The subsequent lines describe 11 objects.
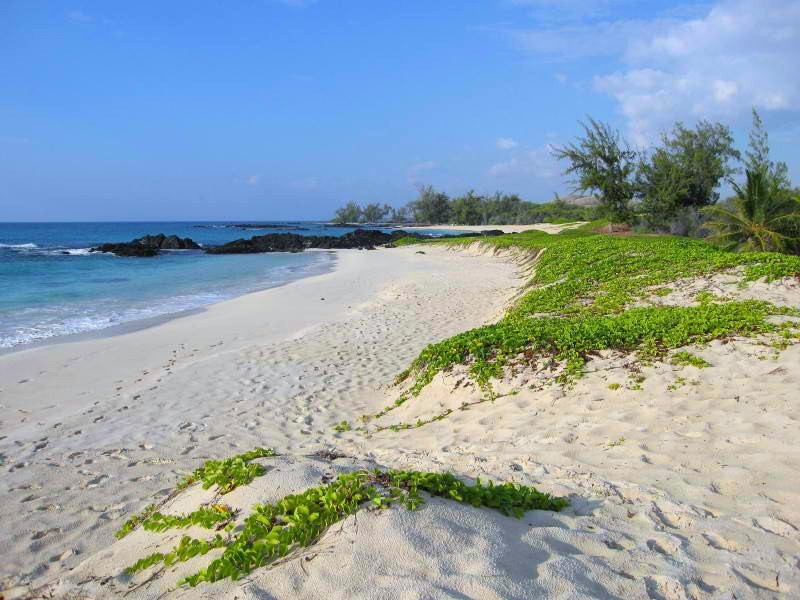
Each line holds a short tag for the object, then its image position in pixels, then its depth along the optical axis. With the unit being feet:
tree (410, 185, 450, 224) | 353.31
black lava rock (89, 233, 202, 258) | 138.51
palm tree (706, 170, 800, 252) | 57.31
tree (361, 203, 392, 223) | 422.82
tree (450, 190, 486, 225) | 321.32
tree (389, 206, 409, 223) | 410.93
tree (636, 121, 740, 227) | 105.50
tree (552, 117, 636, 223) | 101.19
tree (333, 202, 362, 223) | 431.02
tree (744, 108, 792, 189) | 72.90
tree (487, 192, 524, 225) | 316.42
